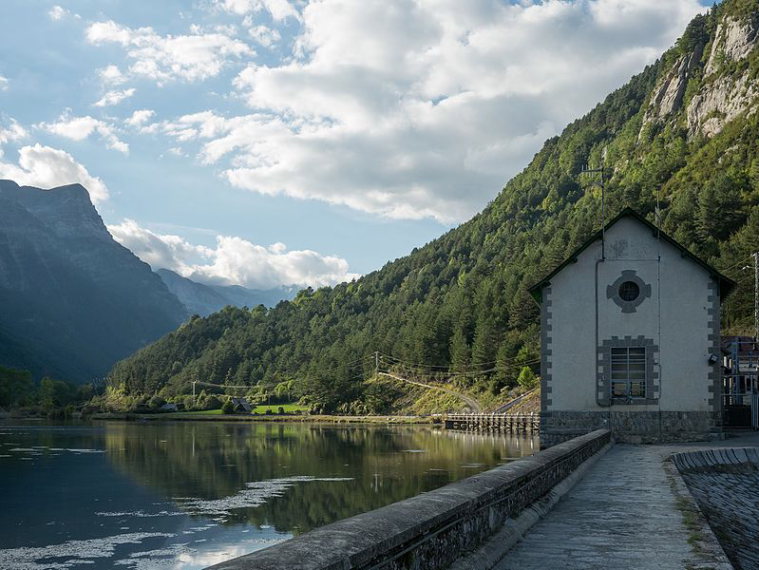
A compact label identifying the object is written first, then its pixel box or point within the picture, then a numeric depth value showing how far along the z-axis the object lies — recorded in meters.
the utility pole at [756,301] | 55.41
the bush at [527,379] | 104.50
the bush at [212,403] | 182.45
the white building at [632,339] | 30.73
